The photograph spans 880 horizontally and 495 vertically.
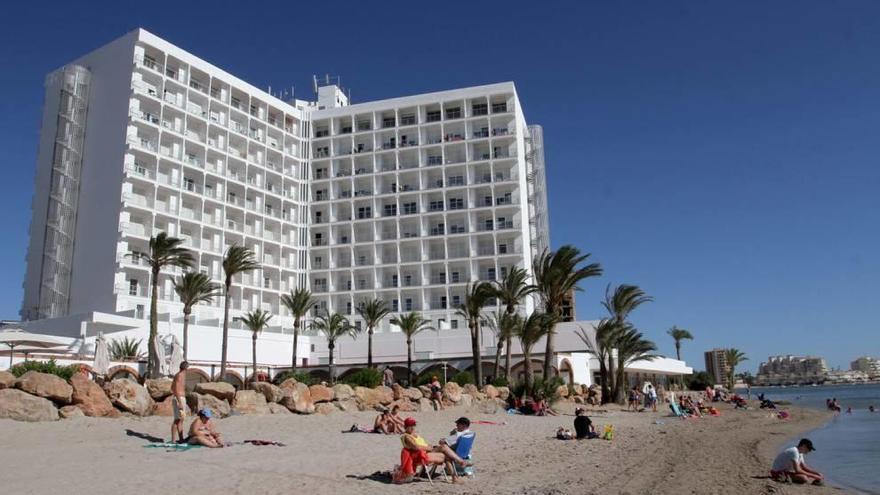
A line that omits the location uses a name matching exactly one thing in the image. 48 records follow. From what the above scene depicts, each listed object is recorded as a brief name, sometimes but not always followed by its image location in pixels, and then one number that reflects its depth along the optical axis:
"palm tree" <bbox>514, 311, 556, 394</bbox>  40.88
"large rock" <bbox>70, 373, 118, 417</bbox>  17.59
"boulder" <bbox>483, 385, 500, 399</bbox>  35.28
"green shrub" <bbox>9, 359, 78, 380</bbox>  23.23
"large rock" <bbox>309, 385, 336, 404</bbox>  24.49
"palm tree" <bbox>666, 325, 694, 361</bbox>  89.81
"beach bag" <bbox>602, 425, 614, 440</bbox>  20.92
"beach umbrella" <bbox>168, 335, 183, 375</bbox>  30.96
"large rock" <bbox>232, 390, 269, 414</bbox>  21.56
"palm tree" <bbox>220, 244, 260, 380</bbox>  45.09
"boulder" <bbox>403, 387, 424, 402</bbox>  29.52
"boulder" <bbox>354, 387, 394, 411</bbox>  26.73
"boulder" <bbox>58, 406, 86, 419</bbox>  17.00
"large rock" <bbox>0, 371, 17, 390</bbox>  17.42
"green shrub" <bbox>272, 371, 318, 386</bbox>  35.69
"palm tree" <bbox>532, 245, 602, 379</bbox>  37.84
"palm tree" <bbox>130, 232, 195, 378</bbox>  39.50
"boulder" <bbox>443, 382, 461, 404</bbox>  30.92
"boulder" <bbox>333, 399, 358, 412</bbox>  25.23
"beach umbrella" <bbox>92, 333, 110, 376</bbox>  28.16
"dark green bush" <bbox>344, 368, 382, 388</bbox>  37.44
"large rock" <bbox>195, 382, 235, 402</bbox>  21.39
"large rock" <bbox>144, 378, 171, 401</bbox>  20.91
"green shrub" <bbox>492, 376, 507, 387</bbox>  42.51
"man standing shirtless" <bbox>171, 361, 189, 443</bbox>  14.86
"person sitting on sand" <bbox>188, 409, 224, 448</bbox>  14.55
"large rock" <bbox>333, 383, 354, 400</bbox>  25.98
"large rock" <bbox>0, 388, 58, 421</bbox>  16.28
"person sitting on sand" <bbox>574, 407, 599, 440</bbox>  20.92
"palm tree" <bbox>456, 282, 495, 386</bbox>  42.90
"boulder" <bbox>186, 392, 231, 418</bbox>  20.05
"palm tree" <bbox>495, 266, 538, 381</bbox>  43.78
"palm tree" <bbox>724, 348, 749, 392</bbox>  96.81
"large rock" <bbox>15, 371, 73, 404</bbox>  17.08
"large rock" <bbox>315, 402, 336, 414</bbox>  23.80
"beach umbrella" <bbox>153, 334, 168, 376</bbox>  31.84
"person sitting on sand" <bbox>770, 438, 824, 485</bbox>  14.01
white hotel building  58.81
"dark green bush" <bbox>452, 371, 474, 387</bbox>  42.78
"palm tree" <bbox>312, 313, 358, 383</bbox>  56.85
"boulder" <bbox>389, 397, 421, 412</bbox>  27.55
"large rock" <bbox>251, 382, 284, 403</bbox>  23.33
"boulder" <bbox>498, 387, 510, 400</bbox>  36.52
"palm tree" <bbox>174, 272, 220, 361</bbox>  44.81
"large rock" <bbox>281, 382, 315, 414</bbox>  22.83
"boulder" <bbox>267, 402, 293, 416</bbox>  22.44
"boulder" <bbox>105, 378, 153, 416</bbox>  18.72
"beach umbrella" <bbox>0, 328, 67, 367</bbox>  29.95
